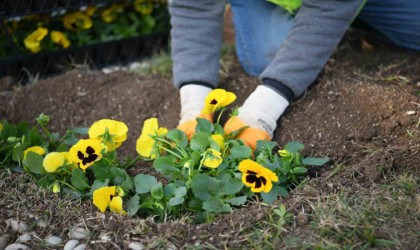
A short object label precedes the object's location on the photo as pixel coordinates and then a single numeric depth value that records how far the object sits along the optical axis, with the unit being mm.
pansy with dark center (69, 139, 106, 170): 1449
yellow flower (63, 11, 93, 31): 1936
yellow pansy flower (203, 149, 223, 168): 1420
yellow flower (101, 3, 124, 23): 1978
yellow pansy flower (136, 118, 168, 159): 1502
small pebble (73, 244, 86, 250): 1353
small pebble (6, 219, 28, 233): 1394
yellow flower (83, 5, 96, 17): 1947
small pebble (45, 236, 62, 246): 1371
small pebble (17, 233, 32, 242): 1377
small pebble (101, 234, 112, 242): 1358
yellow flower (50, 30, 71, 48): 1921
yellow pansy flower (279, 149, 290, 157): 1443
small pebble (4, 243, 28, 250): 1365
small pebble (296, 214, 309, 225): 1343
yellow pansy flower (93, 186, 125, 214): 1405
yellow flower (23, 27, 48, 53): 1894
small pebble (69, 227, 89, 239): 1378
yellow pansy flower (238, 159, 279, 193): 1368
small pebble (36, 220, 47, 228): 1403
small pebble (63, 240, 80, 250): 1358
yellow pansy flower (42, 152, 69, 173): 1464
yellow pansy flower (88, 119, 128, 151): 1493
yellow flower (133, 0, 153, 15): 2005
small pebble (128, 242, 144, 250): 1339
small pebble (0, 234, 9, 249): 1373
